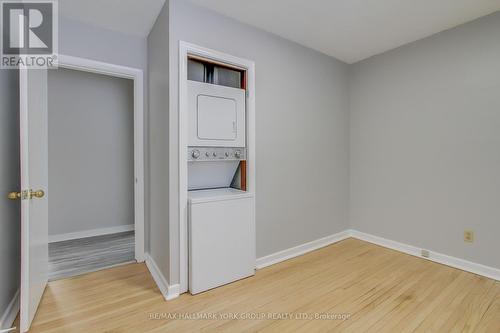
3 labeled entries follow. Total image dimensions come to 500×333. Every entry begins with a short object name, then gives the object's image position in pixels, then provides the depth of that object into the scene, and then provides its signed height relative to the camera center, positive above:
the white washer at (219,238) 2.09 -0.67
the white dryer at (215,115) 2.18 +0.45
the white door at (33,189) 1.58 -0.19
